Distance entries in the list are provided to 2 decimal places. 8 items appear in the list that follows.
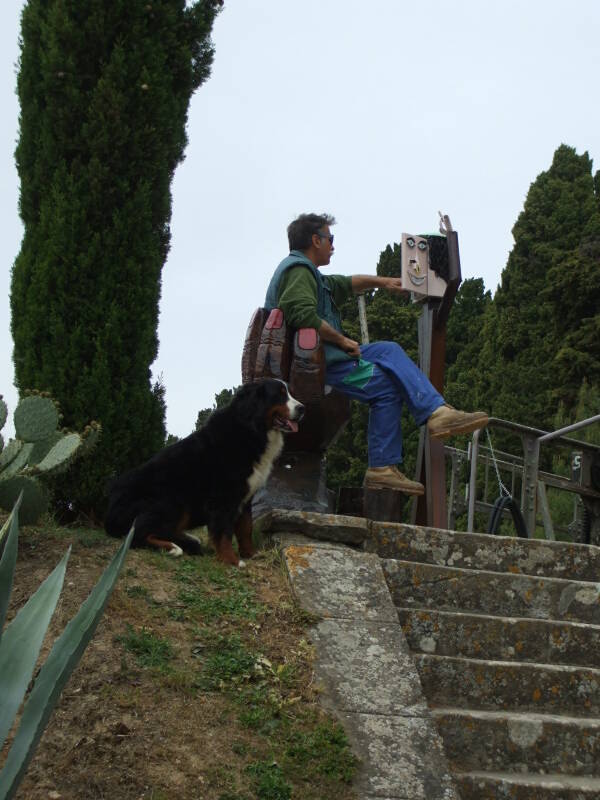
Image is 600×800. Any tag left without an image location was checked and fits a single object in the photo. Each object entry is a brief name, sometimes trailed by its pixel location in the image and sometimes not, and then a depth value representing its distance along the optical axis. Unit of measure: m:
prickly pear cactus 4.89
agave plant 2.03
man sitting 5.76
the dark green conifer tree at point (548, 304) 20.02
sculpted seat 5.73
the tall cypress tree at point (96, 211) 6.38
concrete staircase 3.93
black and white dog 5.13
